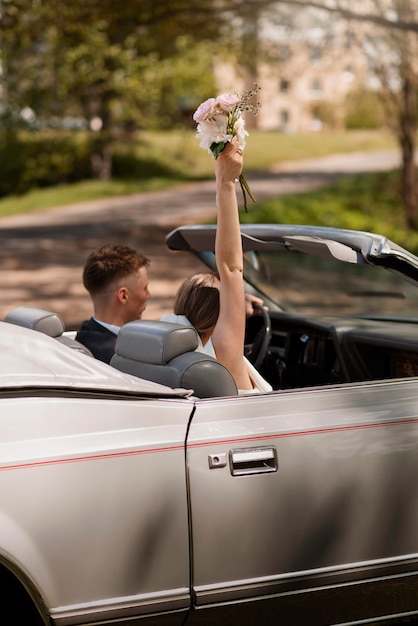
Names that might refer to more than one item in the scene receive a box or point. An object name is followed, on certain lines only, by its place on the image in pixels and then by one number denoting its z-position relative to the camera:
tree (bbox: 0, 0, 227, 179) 27.98
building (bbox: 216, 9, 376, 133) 20.62
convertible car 2.66
